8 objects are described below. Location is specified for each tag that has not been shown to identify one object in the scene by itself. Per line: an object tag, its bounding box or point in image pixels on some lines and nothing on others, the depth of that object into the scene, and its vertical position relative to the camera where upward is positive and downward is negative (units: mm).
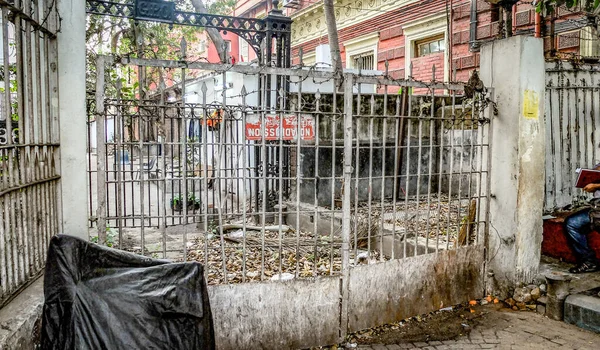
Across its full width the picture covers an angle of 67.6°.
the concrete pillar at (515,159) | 5434 -8
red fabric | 6389 -1215
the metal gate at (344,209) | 4113 -775
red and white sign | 4379 +323
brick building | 10219 +3986
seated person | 5770 -1098
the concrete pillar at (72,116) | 3506 +361
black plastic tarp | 2838 -946
